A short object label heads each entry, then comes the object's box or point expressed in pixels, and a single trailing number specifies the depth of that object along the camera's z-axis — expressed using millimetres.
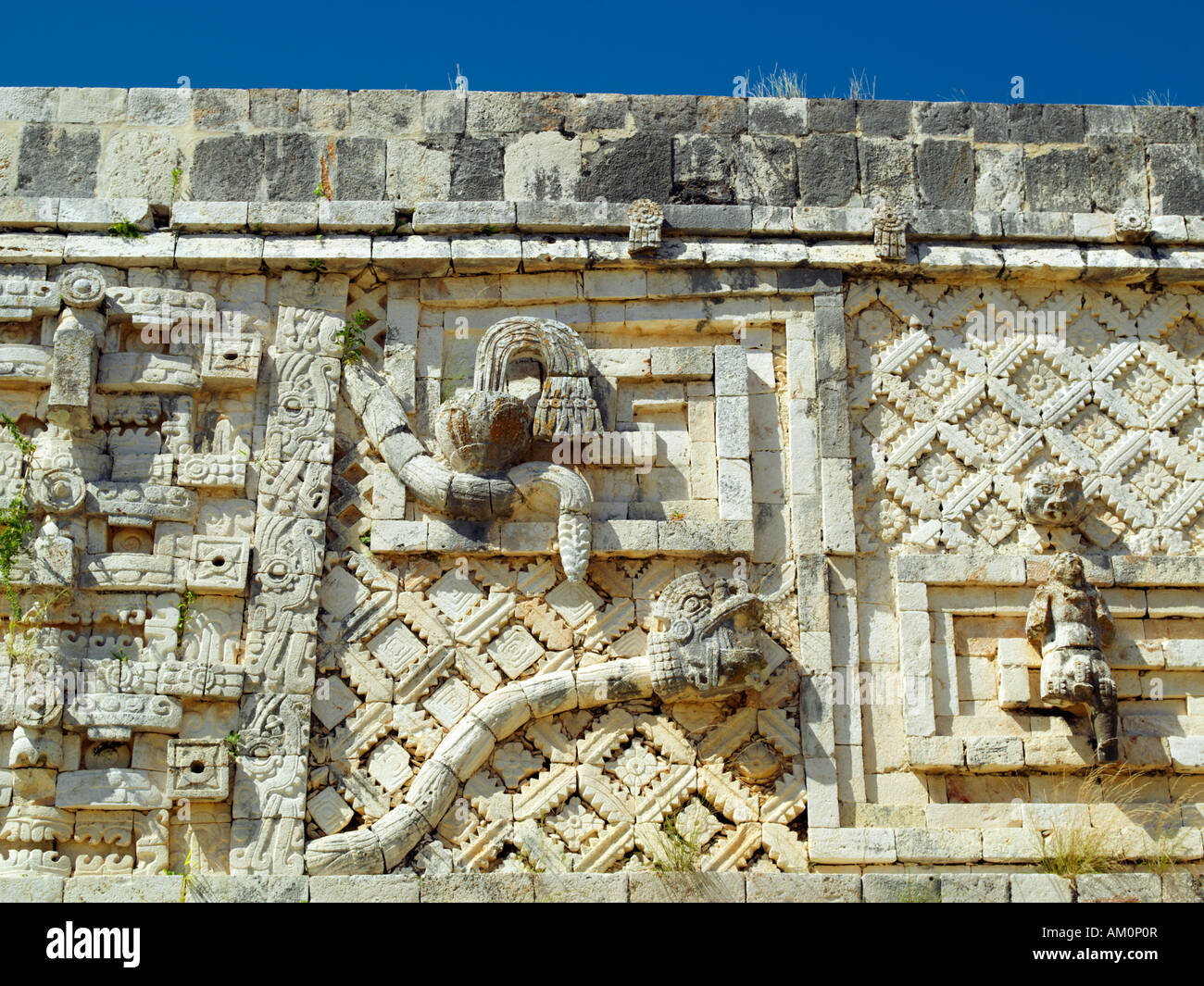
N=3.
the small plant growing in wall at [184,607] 9445
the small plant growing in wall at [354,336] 10148
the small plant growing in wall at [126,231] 10219
